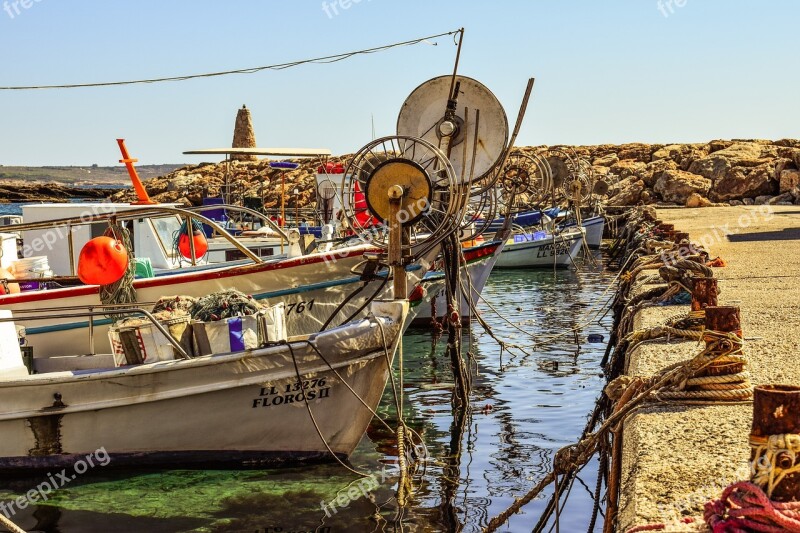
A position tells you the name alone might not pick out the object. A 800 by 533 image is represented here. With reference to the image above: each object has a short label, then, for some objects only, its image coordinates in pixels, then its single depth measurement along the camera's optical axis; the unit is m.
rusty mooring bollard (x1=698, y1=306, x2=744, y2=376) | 5.34
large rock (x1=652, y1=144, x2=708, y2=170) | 56.88
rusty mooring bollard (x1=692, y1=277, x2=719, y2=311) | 7.29
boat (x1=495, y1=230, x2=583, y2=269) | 30.76
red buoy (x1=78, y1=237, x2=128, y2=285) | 10.14
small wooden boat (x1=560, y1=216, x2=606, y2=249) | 35.62
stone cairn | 86.19
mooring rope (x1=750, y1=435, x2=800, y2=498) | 3.34
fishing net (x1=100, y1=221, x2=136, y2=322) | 10.92
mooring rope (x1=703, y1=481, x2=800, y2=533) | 3.24
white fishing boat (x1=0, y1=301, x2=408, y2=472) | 8.51
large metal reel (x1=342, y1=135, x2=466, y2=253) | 8.87
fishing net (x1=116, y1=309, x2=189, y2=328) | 8.58
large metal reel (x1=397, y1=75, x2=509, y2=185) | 9.79
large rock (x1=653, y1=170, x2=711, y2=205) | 48.97
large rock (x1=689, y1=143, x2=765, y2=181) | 50.72
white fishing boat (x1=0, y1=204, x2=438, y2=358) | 11.45
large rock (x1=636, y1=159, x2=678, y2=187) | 53.25
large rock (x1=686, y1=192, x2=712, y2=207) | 45.09
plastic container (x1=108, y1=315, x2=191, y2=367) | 8.55
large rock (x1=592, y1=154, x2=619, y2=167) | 65.62
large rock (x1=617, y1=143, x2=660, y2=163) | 67.76
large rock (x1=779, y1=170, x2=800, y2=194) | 44.88
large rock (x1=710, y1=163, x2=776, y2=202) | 46.74
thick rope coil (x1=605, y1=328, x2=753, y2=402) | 5.57
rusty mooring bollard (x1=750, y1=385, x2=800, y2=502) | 3.35
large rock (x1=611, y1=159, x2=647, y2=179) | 59.84
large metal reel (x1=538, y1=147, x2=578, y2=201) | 29.69
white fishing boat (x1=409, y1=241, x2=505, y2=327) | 16.33
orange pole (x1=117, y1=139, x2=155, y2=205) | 15.95
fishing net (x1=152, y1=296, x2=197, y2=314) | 9.06
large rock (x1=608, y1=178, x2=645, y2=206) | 52.25
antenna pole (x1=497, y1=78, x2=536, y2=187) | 9.70
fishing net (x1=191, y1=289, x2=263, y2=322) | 8.80
